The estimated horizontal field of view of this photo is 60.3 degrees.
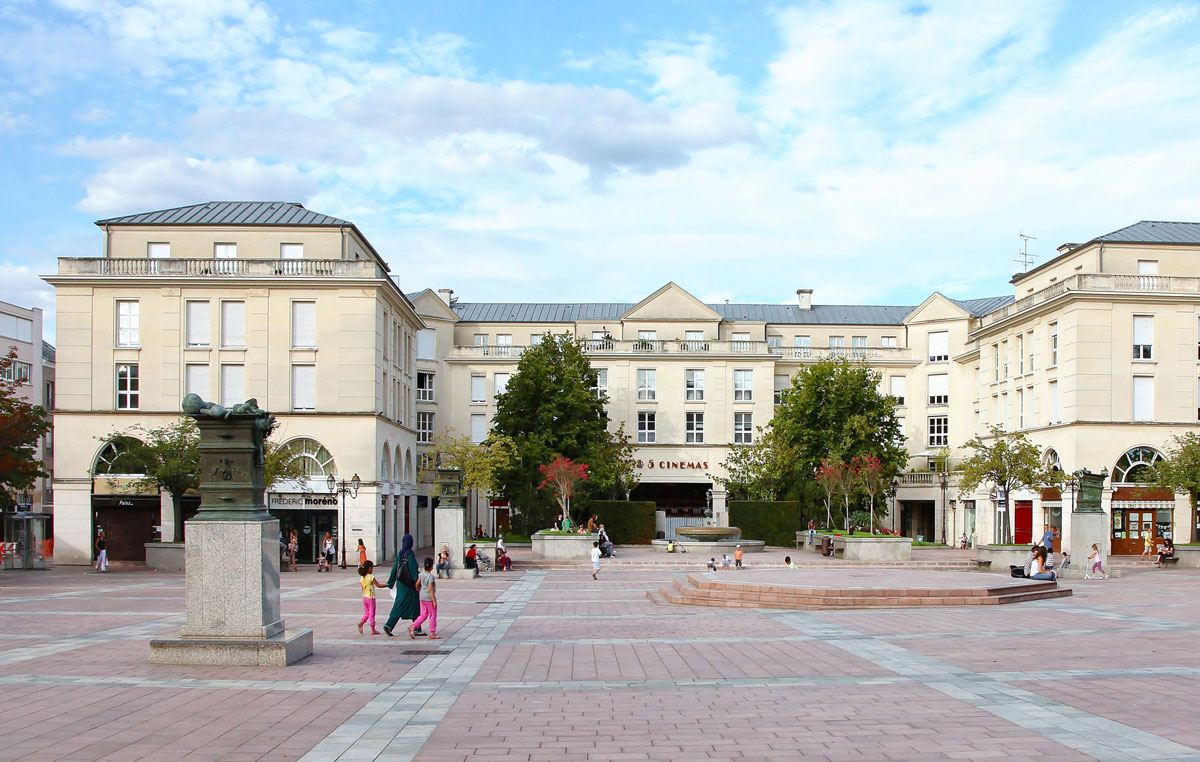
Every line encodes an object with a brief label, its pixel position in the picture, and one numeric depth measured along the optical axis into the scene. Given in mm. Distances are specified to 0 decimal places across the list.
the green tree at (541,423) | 55406
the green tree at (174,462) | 40219
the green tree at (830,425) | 57000
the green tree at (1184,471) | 40688
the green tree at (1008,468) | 42125
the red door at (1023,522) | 53656
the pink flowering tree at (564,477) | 49250
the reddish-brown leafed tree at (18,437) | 34844
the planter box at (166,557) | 40375
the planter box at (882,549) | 43219
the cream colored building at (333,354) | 44844
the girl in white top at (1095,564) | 33094
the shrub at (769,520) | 56094
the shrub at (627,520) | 56969
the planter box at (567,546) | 44406
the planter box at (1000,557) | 37781
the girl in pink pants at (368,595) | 18391
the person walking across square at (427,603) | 18172
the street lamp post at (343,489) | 41488
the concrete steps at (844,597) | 23781
